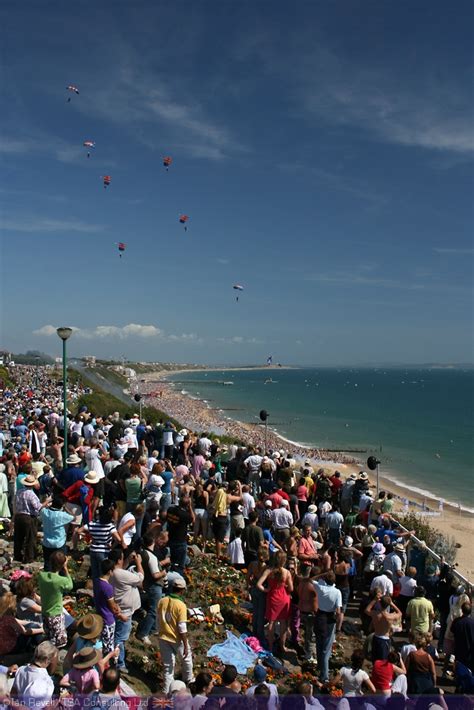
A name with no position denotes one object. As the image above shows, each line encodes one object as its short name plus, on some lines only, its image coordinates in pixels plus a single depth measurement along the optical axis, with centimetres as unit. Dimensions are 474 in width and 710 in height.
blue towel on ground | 688
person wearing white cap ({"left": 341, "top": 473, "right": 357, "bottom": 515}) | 1276
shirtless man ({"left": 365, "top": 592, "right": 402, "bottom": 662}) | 656
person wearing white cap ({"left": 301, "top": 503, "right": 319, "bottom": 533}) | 1055
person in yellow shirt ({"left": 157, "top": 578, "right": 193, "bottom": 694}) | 595
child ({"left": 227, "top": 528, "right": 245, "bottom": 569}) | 960
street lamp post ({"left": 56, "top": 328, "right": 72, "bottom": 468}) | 1249
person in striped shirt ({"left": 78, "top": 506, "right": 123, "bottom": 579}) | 715
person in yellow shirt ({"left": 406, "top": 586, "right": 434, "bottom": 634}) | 741
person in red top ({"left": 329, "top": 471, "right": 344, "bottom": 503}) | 1296
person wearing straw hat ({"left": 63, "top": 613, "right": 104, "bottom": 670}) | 507
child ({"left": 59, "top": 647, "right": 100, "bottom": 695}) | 475
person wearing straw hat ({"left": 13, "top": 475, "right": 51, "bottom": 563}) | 845
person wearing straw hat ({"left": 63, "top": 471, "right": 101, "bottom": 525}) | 929
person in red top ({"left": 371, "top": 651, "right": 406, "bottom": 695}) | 589
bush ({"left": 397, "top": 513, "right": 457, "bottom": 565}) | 1488
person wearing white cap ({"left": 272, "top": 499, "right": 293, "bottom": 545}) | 1000
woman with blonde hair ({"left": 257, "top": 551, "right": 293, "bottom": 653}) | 715
